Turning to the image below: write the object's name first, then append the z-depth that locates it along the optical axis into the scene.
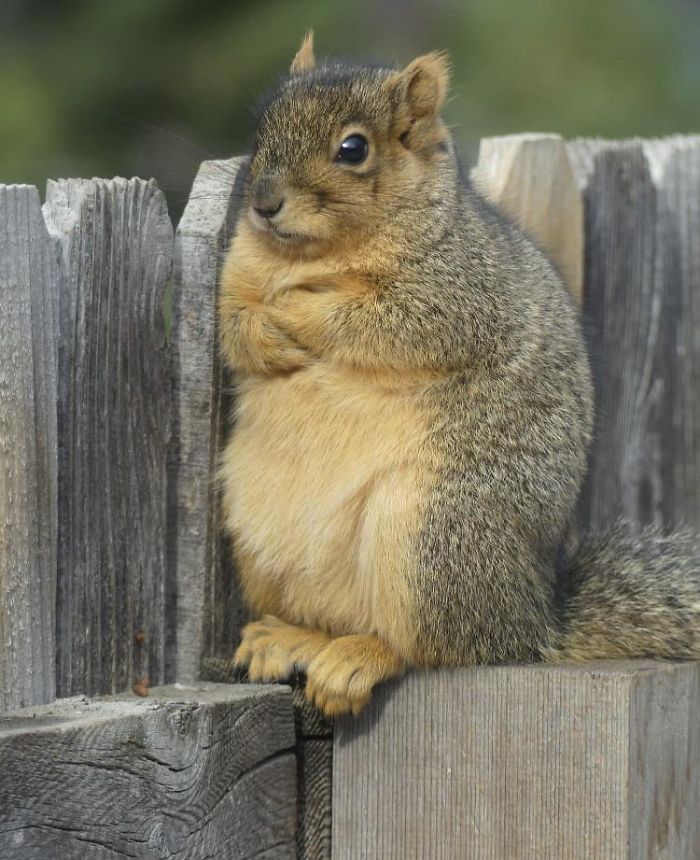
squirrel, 5.16
